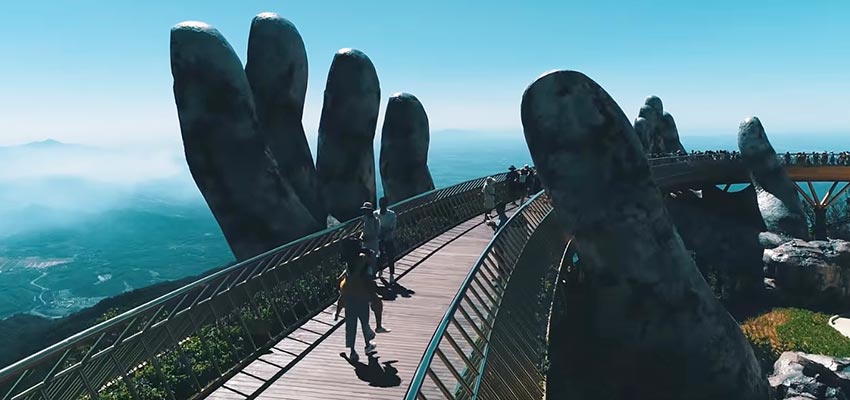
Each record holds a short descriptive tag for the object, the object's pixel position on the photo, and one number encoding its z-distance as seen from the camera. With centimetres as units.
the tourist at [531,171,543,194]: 2890
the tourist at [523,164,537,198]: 2752
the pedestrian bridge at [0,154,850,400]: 845
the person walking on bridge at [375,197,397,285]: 1420
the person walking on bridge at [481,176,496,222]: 2305
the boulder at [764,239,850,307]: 3331
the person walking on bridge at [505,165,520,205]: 2291
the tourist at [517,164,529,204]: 2301
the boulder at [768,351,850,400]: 2059
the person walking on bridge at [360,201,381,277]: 1266
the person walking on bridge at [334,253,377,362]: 935
